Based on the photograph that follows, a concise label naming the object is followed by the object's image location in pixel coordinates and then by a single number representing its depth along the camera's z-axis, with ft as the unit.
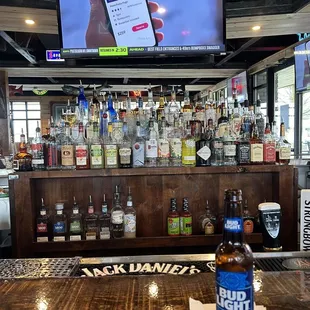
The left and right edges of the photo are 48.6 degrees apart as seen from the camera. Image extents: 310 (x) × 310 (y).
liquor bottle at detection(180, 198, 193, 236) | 6.34
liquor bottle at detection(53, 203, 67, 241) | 6.16
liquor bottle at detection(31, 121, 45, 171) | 6.05
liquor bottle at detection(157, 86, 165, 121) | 7.04
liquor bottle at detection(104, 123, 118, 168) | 6.05
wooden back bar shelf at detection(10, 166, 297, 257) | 6.06
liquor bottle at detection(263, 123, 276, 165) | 6.35
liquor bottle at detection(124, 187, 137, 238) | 6.21
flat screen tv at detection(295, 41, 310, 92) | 13.79
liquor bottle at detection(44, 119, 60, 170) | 6.12
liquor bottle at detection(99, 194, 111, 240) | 6.19
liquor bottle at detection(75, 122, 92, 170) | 6.02
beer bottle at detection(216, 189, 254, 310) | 2.11
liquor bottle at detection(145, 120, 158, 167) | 6.09
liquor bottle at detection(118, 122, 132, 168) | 6.06
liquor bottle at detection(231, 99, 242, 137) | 6.54
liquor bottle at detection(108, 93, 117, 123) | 6.56
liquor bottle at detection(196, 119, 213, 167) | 6.20
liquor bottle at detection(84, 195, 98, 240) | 6.20
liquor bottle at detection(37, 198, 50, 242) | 6.17
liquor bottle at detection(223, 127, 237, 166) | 6.22
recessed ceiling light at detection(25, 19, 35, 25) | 10.16
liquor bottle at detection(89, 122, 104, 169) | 6.04
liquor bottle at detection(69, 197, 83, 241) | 6.21
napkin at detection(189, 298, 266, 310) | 2.64
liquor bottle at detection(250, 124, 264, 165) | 6.31
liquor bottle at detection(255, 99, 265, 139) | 6.82
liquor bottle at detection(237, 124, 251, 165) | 6.28
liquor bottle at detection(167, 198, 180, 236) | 6.32
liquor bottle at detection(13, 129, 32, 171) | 6.12
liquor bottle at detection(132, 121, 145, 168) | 6.11
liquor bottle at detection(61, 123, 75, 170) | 6.05
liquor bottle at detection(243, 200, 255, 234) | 6.35
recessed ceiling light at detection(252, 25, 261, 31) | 11.36
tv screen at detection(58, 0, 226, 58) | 7.16
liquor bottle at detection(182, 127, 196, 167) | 6.13
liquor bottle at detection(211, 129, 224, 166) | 6.22
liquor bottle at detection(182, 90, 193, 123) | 6.78
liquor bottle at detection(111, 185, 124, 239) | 6.18
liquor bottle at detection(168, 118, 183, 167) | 6.17
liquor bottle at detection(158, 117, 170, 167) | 6.12
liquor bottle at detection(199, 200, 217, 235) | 6.37
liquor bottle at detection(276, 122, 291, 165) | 6.54
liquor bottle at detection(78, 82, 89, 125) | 7.01
